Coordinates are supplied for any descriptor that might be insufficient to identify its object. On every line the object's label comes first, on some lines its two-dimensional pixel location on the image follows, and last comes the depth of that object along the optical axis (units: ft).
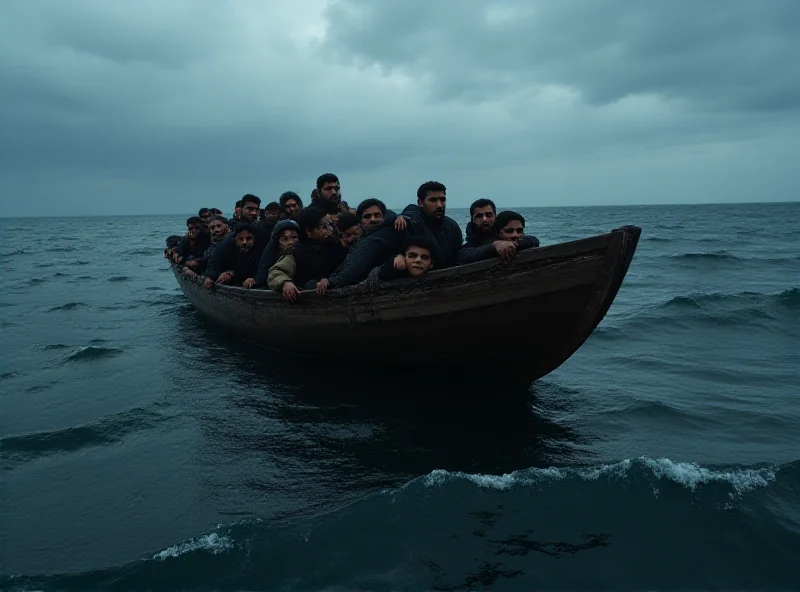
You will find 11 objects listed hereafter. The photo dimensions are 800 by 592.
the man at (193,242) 42.75
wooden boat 16.76
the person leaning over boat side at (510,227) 20.31
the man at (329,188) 31.19
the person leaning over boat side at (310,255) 25.29
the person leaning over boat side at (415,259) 19.31
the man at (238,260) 31.30
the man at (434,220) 21.52
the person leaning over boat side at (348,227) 25.90
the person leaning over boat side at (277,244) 26.76
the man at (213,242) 35.68
